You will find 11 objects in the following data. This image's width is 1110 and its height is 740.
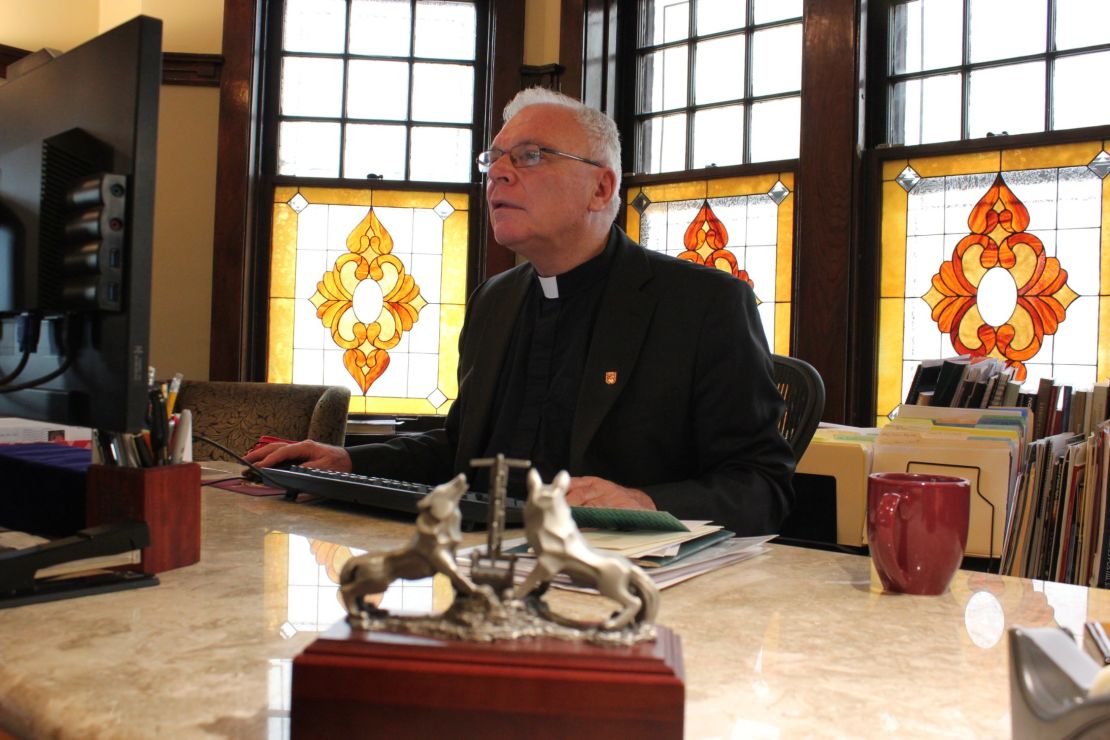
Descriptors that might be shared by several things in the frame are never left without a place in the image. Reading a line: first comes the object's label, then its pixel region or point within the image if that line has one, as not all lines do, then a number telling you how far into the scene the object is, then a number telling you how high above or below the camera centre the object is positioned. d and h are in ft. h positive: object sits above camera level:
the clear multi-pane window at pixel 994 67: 10.57 +3.90
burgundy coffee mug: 2.94 -0.43
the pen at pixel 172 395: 3.34 -0.08
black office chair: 6.07 -0.17
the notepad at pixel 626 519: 3.35 -0.48
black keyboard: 3.90 -0.52
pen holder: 3.14 -0.47
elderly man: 5.41 +0.15
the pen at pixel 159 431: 3.26 -0.21
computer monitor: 2.81 +0.44
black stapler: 2.76 -0.60
